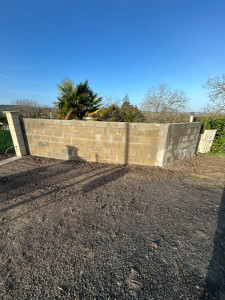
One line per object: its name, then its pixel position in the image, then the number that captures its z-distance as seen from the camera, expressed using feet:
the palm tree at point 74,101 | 28.04
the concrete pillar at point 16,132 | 16.38
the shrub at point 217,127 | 18.32
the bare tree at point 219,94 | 29.62
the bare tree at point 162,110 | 29.43
